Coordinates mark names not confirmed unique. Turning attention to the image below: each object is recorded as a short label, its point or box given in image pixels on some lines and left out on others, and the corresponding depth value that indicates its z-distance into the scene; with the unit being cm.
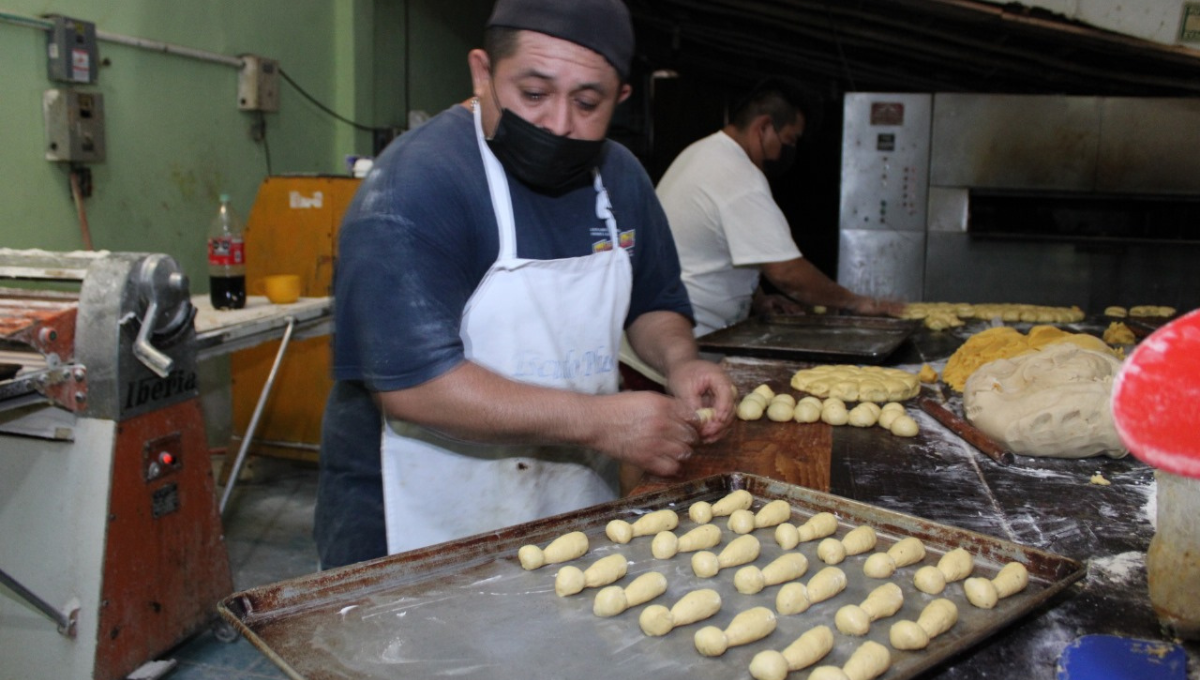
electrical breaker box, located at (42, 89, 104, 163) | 364
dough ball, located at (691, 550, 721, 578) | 139
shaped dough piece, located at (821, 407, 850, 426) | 233
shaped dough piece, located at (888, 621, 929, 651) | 113
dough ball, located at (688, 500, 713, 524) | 157
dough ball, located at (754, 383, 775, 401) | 249
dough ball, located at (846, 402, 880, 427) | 231
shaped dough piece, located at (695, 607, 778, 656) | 114
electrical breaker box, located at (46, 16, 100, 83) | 362
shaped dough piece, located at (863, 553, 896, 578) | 135
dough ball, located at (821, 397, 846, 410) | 239
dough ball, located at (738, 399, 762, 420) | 237
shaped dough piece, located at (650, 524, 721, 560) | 145
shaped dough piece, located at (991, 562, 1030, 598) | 126
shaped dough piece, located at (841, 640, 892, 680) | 106
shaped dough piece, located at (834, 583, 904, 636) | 119
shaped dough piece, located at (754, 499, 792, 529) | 155
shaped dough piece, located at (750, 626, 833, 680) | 107
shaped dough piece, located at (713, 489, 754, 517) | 160
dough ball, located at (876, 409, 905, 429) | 227
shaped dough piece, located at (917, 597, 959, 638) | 117
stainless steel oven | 544
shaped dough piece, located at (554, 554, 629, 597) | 130
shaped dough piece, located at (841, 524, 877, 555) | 143
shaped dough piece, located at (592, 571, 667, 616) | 125
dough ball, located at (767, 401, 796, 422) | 237
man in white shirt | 381
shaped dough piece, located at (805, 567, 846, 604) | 129
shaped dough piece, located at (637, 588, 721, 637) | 119
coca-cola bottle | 340
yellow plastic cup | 372
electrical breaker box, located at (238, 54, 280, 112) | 484
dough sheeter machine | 246
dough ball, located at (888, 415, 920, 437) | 220
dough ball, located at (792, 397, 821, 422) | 235
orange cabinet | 483
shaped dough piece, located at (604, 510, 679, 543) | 148
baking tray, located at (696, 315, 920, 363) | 311
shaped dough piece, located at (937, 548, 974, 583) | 132
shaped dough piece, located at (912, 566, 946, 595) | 129
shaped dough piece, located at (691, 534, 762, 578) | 139
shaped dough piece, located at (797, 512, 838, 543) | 149
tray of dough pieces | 110
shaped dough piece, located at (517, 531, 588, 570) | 136
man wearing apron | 159
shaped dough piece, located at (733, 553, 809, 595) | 133
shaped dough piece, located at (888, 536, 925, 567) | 138
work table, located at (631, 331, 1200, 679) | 116
